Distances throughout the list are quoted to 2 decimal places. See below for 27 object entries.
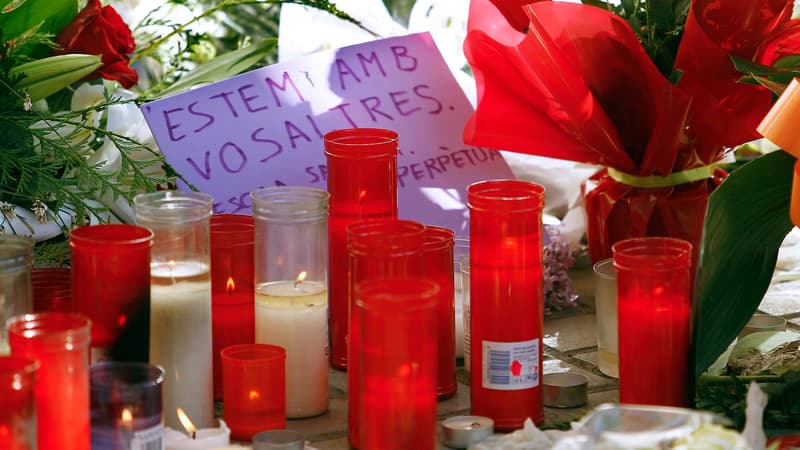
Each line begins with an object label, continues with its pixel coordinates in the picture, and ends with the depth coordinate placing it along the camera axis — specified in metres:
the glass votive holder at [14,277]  2.33
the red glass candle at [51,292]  2.47
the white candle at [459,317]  2.57
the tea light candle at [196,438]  2.33
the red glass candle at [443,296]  2.46
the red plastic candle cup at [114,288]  2.34
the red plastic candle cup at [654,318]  2.36
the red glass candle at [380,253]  2.33
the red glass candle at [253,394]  2.38
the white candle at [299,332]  2.44
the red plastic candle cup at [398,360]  2.28
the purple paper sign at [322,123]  2.66
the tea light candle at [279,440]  2.32
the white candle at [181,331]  2.38
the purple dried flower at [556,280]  2.70
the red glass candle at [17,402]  2.21
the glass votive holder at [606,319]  2.54
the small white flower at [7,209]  2.53
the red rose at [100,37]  2.68
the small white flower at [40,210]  2.53
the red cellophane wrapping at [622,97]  2.53
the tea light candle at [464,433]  2.36
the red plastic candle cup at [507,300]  2.39
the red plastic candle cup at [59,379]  2.24
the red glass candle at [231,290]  2.47
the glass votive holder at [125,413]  2.26
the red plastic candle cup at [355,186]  2.51
